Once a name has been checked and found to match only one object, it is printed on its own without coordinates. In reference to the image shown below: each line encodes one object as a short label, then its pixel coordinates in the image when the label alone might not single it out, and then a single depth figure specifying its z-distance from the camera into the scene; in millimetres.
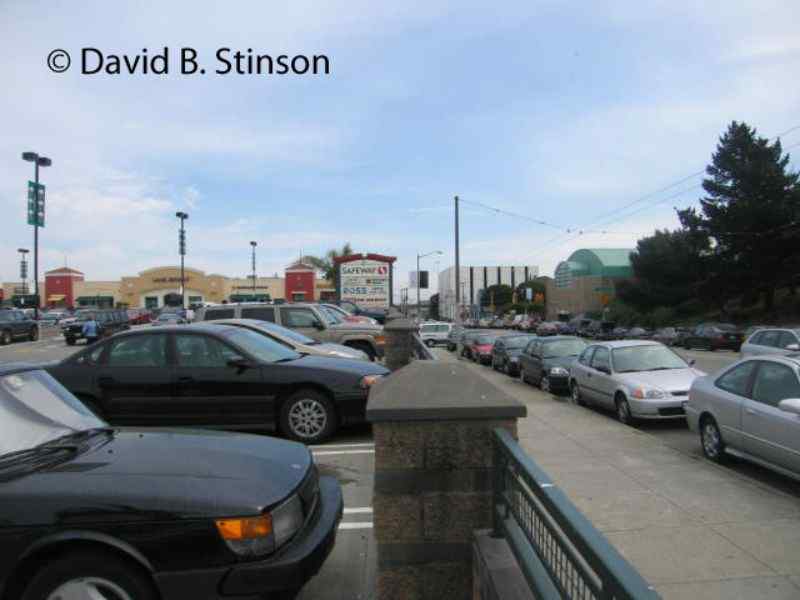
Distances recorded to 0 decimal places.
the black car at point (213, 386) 8016
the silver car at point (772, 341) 15586
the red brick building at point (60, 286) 92000
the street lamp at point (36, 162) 30641
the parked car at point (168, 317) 39094
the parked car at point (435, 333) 44375
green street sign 29703
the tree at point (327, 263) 60000
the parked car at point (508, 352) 22094
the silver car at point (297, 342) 10195
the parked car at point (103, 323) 32062
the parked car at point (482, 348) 29312
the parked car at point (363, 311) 28812
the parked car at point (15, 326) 32469
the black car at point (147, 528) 3047
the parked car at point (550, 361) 15542
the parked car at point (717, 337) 35375
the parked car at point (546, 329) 61562
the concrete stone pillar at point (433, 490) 3305
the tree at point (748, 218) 45875
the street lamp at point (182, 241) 46044
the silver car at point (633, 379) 10438
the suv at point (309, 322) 15219
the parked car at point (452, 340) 39750
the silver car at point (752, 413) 6344
